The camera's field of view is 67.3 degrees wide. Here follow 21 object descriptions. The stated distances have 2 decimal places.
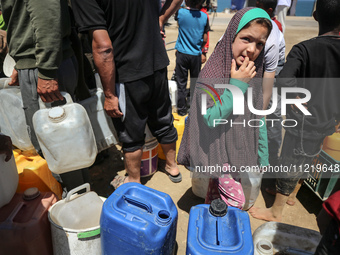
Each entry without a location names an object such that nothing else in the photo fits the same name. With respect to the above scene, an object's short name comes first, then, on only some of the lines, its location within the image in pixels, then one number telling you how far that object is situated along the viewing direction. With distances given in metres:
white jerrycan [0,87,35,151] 2.29
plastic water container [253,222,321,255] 1.66
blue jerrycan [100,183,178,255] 1.44
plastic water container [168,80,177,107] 3.97
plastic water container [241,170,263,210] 2.39
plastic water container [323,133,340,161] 2.59
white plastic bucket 1.64
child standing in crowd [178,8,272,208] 1.65
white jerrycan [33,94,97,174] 1.85
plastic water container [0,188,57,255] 1.62
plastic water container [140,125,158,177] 2.79
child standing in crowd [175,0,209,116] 4.43
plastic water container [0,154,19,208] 1.75
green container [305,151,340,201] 2.37
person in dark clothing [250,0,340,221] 1.93
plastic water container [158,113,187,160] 3.12
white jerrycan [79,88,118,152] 2.44
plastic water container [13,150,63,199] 2.22
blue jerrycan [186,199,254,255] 1.40
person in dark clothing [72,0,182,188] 2.00
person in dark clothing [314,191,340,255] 1.04
